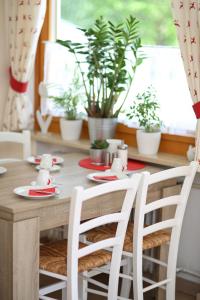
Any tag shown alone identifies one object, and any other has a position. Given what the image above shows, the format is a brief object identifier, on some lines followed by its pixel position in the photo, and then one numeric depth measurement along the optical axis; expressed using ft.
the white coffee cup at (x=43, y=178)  9.79
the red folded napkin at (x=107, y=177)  10.48
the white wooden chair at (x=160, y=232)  9.71
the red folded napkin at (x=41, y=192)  9.41
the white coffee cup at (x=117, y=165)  10.79
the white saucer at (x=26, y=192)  9.30
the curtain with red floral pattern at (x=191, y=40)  10.57
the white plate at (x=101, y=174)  10.52
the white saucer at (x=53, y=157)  11.64
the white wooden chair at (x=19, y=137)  12.55
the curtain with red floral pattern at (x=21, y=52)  12.99
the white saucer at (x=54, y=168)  11.12
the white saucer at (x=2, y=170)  10.77
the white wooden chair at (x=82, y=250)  8.59
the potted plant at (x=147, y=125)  11.61
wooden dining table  8.79
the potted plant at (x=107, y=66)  11.91
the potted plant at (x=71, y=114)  12.91
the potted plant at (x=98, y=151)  11.73
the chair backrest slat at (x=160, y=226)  10.04
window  11.69
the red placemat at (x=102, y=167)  11.39
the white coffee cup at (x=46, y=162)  11.03
